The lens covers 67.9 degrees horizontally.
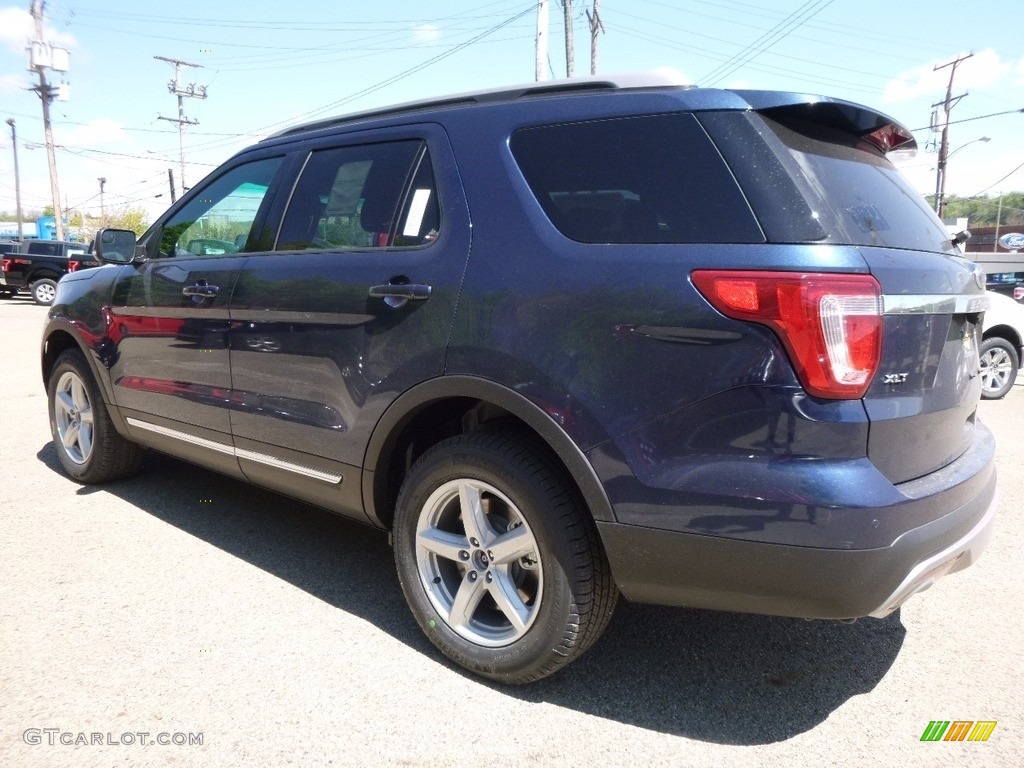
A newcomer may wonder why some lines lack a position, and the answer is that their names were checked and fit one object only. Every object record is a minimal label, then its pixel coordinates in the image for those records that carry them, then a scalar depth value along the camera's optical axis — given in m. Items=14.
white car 8.58
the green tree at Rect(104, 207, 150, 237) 82.06
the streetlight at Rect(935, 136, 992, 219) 35.72
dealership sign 41.94
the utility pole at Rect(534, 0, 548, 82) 16.28
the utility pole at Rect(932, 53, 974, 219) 35.66
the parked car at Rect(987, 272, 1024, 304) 14.13
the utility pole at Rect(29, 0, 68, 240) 35.16
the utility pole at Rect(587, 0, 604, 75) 22.00
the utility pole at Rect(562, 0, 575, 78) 18.86
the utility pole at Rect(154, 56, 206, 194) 49.56
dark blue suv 1.91
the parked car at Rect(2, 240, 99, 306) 20.53
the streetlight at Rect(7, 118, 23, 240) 69.56
